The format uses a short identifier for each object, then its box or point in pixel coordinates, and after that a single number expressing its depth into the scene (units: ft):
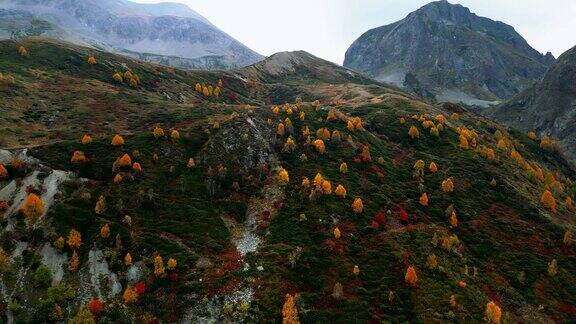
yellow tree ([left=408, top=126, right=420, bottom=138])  488.85
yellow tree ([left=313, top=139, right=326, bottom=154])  400.88
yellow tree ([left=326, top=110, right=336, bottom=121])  475.39
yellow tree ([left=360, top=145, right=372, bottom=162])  403.11
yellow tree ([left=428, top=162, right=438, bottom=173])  409.37
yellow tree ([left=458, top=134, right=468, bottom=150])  471.62
